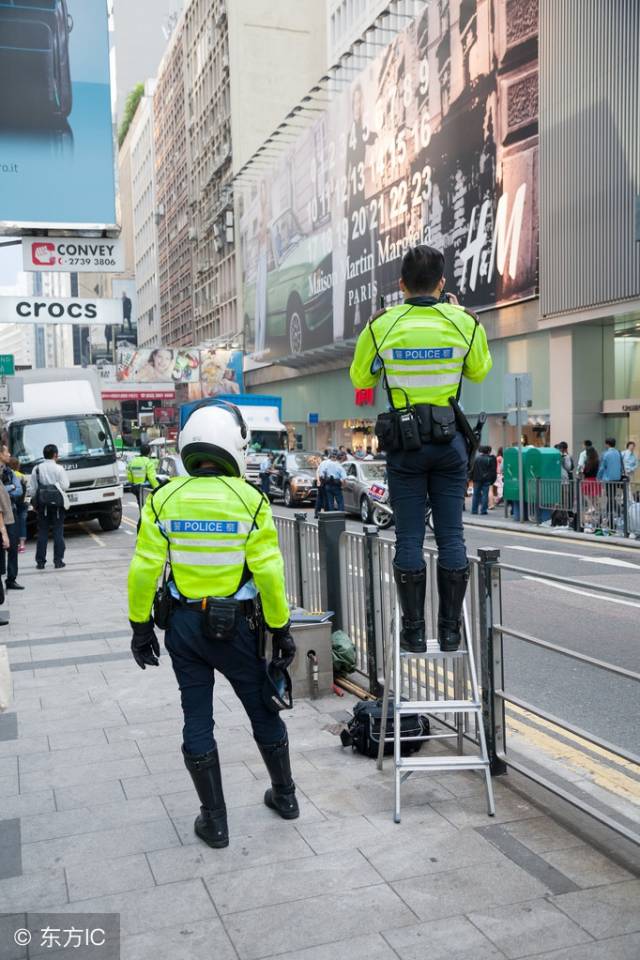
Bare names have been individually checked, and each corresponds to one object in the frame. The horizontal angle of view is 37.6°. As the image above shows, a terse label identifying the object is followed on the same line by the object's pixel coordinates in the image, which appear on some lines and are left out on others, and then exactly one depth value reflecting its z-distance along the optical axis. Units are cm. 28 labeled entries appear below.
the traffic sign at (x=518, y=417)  2019
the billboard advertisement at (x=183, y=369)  6100
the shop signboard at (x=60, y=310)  1435
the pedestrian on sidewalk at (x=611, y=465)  1895
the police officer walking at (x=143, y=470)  1877
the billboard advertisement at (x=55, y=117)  1370
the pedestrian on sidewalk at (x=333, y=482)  2058
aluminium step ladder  421
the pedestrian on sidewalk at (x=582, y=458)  2114
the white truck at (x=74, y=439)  2039
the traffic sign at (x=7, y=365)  2131
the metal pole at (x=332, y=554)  669
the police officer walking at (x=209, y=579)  395
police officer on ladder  407
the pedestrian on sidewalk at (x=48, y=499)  1519
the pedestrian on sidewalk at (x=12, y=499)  1236
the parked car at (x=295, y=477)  2612
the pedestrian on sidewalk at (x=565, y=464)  2112
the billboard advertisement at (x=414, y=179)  2809
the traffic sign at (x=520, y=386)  1989
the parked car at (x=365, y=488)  2086
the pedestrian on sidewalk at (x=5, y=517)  1089
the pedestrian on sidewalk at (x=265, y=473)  2797
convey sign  1426
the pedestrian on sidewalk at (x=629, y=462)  2092
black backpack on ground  500
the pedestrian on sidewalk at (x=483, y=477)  2209
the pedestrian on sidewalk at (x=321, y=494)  2072
